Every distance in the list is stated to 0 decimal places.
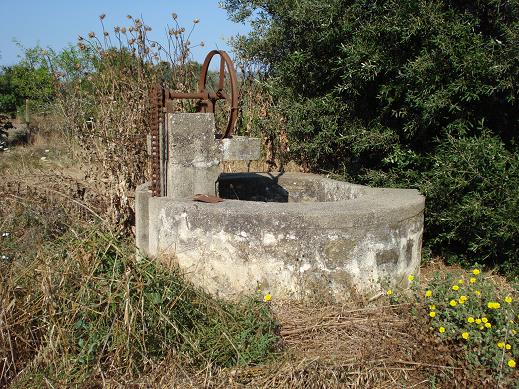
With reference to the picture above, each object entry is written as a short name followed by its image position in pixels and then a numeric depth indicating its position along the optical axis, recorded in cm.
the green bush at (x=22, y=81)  1502
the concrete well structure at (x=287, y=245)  407
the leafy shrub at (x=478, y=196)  514
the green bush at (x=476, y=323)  309
